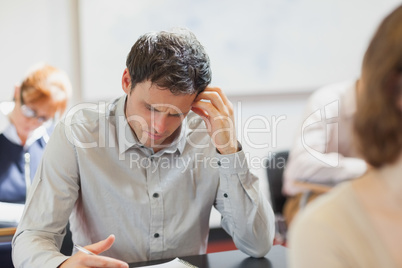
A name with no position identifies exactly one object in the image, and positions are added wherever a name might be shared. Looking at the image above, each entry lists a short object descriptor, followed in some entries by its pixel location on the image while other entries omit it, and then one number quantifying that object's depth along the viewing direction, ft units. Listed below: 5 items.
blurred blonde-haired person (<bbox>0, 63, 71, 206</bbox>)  8.67
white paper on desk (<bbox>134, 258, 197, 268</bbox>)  4.63
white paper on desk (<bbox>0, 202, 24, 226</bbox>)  6.88
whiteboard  10.68
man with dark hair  5.07
